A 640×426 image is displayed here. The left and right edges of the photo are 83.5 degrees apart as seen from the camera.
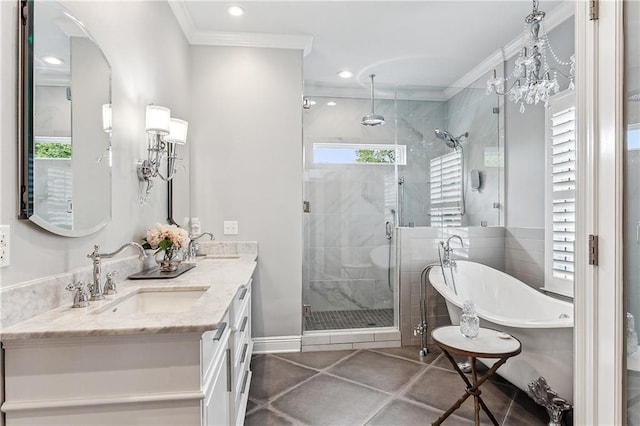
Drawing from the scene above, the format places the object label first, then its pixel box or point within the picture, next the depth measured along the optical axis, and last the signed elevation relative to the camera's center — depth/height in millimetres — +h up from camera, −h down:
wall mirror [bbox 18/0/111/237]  1165 +343
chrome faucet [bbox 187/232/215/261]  2738 -286
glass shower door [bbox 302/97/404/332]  3686 +33
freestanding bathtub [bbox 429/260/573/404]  1969 -720
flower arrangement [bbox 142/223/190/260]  2020 -148
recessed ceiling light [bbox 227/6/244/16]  2760 +1585
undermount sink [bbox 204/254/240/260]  2933 -363
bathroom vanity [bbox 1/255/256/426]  999 -446
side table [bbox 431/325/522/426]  1837 -709
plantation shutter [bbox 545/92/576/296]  2721 +136
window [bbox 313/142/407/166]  3754 +641
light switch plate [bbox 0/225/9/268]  1041 -92
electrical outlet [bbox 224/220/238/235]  3176 -119
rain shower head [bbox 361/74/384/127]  3932 +1011
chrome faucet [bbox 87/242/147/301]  1402 -245
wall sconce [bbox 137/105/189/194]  2072 +484
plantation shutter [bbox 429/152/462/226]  3895 +298
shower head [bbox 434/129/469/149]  4010 +840
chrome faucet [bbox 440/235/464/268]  3299 -385
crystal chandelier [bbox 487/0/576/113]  2281 +1007
